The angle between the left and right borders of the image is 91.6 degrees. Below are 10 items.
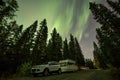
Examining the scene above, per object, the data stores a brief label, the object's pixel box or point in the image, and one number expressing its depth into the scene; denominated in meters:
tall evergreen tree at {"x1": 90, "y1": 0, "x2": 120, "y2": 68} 7.43
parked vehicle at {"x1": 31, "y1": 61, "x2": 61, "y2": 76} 8.19
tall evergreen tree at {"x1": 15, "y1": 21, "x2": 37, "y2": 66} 18.27
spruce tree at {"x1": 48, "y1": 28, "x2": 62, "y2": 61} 21.45
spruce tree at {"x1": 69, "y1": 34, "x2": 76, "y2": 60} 29.37
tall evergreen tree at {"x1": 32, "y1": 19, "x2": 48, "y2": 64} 19.40
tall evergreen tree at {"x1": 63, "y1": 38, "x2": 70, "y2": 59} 27.45
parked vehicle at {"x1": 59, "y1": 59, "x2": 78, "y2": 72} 11.76
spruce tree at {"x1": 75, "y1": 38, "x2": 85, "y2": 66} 31.23
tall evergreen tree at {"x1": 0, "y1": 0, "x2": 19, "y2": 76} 10.13
